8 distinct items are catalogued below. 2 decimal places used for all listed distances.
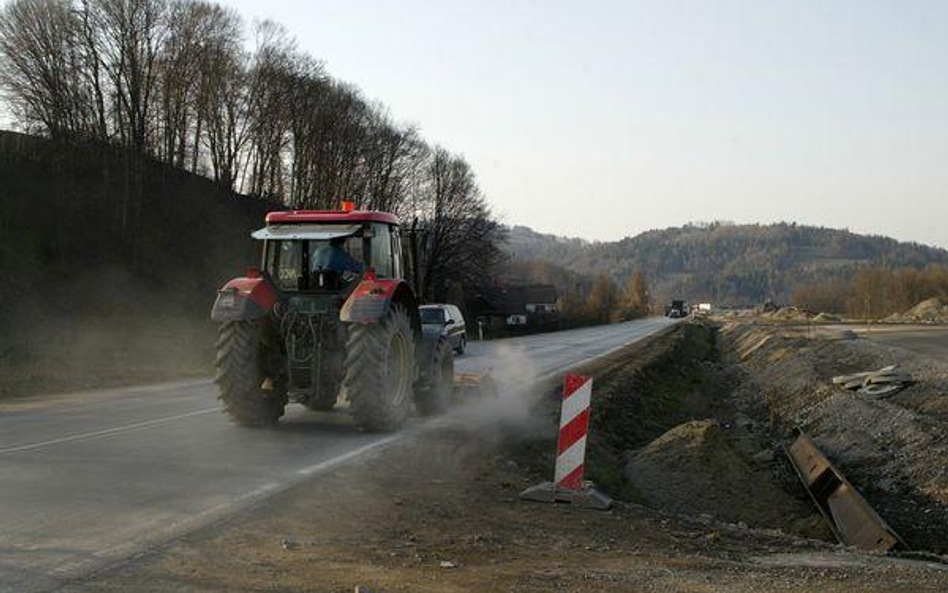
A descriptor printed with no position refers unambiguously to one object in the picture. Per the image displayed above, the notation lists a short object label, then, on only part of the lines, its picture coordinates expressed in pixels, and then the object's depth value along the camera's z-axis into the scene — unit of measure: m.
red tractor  11.41
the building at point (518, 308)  78.81
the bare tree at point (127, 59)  43.66
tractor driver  12.19
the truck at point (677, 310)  135.50
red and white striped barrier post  8.51
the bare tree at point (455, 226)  74.69
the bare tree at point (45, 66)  41.50
